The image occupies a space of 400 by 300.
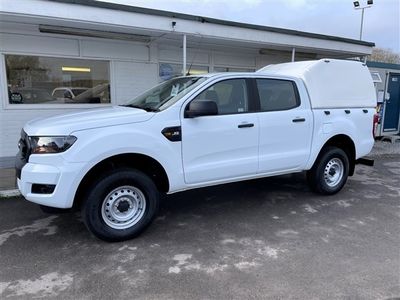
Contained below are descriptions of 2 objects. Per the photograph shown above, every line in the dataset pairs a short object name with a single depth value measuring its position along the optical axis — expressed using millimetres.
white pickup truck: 3664
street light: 15031
